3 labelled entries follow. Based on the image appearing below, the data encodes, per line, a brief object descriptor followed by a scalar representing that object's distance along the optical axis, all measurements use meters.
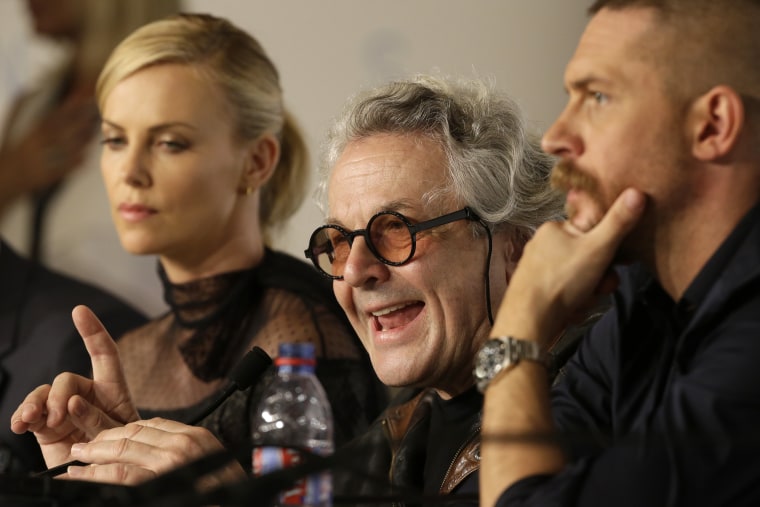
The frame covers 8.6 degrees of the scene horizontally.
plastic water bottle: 4.16
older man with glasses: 4.42
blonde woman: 4.90
